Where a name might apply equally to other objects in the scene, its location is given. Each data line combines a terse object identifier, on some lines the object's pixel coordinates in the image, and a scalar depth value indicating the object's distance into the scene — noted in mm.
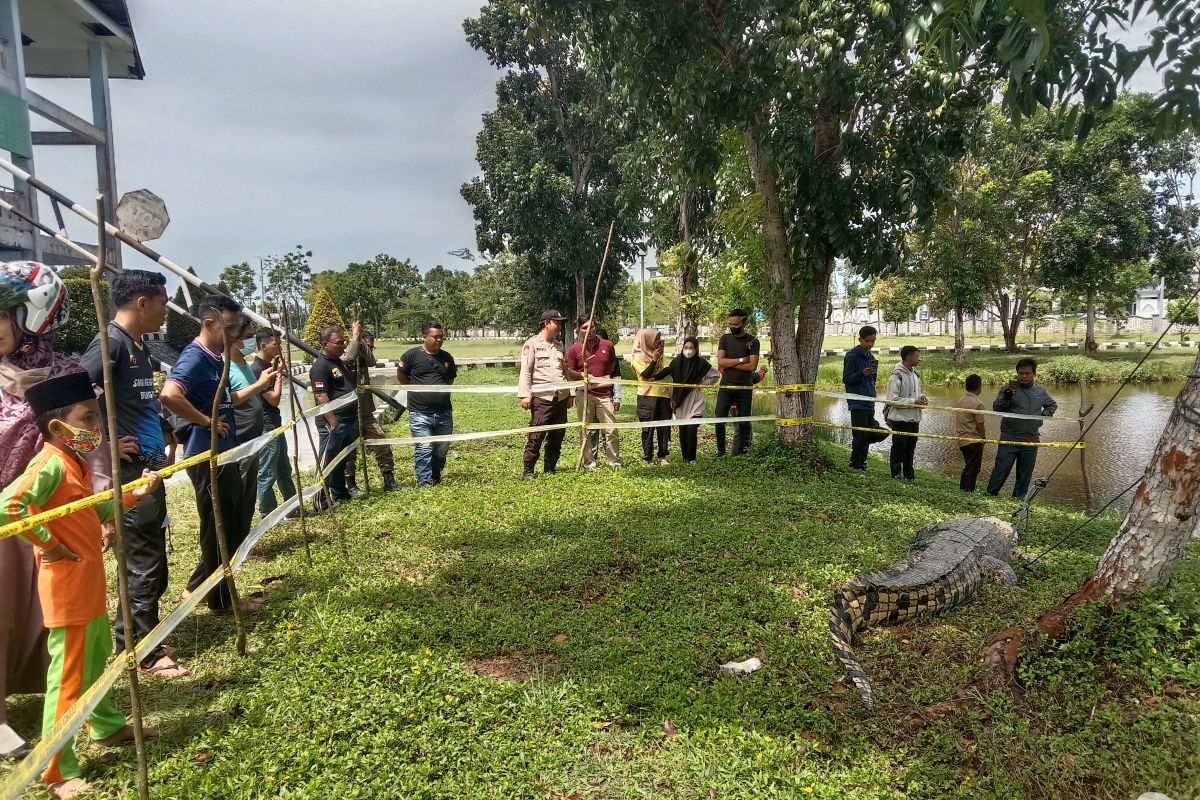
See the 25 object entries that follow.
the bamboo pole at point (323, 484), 4648
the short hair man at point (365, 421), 6105
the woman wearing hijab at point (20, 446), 2480
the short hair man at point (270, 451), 5016
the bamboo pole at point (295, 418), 4214
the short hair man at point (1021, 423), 6645
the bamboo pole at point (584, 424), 6998
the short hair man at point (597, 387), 7449
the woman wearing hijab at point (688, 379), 7574
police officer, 6680
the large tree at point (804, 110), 5617
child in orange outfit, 2262
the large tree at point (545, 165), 17688
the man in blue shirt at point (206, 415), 3562
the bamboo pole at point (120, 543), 2057
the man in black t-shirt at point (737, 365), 7406
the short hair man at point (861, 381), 7367
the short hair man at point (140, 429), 3109
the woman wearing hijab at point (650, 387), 7414
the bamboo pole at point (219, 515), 2969
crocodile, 3479
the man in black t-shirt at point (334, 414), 6094
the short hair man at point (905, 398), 7203
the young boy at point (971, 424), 6977
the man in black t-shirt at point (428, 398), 6594
